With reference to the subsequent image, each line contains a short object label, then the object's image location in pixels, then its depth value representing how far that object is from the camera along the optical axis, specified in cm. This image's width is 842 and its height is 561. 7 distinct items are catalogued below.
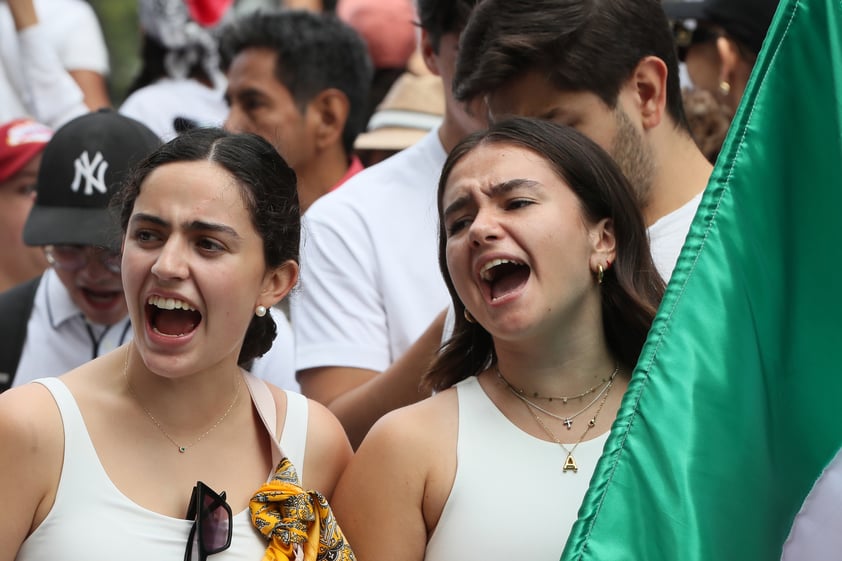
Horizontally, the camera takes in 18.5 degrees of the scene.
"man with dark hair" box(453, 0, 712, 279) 624
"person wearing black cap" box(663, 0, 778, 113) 829
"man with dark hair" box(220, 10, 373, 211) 977
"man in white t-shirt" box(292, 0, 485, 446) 694
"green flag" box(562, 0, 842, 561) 421
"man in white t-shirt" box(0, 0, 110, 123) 1100
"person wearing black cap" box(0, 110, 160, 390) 743
